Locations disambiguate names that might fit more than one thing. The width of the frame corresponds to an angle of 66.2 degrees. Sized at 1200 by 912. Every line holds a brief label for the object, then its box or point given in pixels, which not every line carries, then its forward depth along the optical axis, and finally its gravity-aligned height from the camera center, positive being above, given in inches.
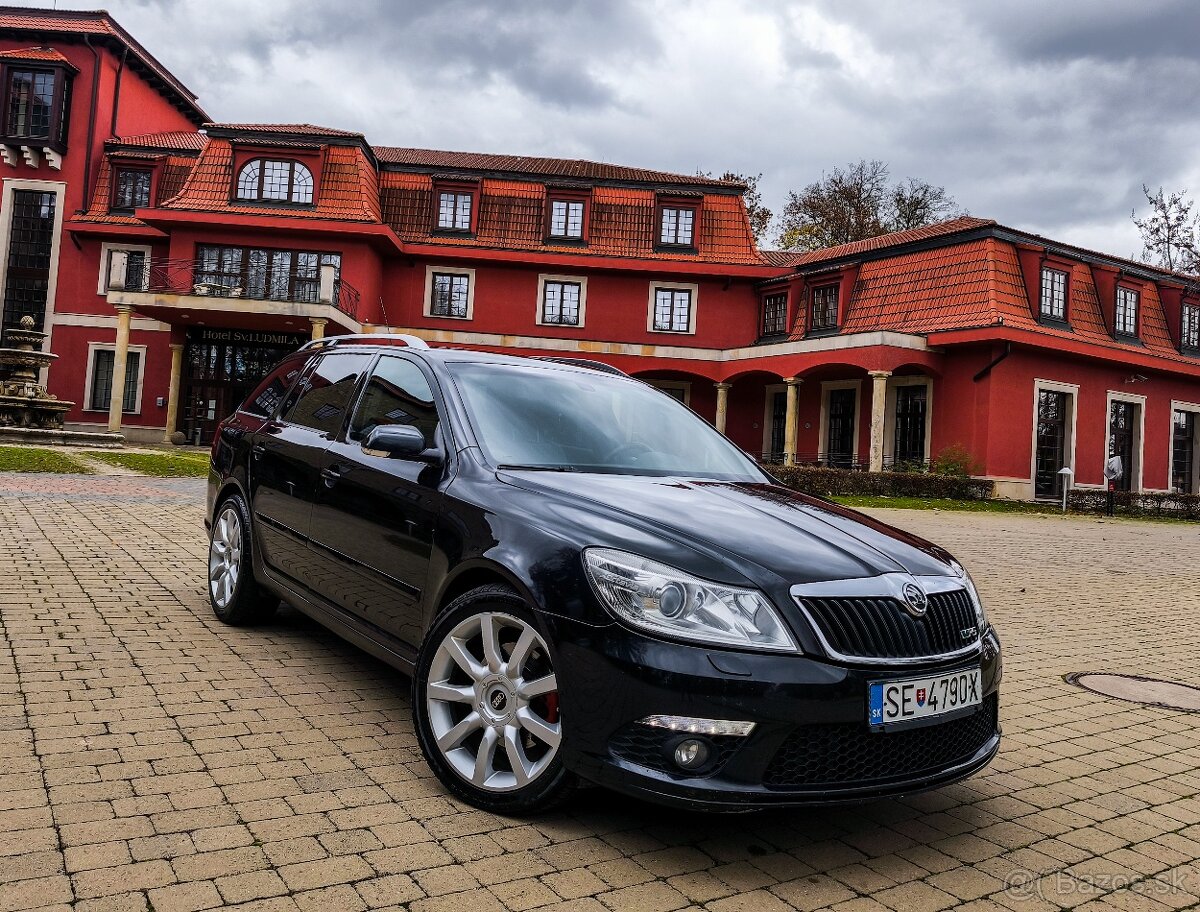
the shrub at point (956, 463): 983.0 +63.2
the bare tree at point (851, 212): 1739.7 +579.2
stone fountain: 928.3 +69.6
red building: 1053.2 +272.8
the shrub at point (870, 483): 880.3 +33.7
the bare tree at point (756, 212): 1739.7 +565.0
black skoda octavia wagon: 105.7 -13.8
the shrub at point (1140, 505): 962.1 +29.2
